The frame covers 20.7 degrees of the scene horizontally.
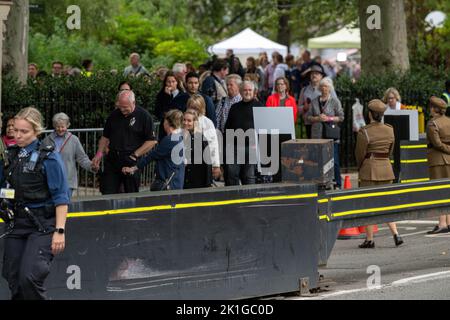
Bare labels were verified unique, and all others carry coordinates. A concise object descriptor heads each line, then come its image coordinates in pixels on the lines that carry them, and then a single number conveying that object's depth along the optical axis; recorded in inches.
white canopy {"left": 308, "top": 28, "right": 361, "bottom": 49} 1746.4
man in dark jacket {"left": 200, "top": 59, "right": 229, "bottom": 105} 772.0
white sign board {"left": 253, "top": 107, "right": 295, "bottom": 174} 652.7
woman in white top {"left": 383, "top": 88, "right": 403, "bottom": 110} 754.2
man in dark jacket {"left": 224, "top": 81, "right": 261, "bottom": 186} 644.7
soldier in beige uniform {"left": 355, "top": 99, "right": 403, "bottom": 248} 593.9
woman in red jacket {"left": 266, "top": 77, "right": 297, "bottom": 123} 758.5
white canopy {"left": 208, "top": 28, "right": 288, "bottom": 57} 1605.6
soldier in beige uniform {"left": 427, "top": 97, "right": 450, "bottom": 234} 641.0
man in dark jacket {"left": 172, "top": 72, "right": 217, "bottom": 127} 664.9
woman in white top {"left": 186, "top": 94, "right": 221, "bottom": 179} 582.6
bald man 569.9
